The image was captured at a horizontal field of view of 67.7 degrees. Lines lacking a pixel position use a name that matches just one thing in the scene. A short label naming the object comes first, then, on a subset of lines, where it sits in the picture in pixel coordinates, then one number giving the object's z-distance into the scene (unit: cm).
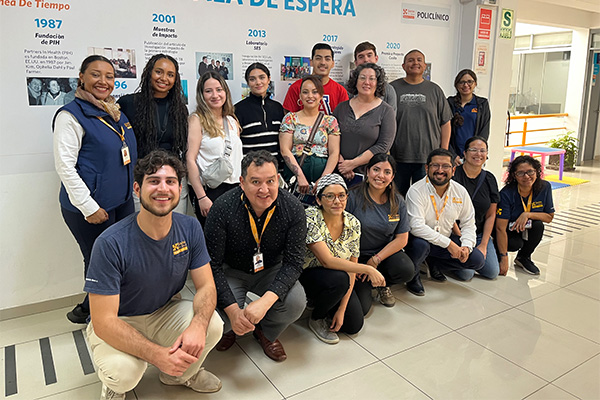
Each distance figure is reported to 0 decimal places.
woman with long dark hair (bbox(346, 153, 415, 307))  294
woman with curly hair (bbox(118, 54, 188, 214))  275
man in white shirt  327
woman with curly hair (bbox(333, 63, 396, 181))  332
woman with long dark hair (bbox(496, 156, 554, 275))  373
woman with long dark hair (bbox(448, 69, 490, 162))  411
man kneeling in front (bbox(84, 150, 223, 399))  191
